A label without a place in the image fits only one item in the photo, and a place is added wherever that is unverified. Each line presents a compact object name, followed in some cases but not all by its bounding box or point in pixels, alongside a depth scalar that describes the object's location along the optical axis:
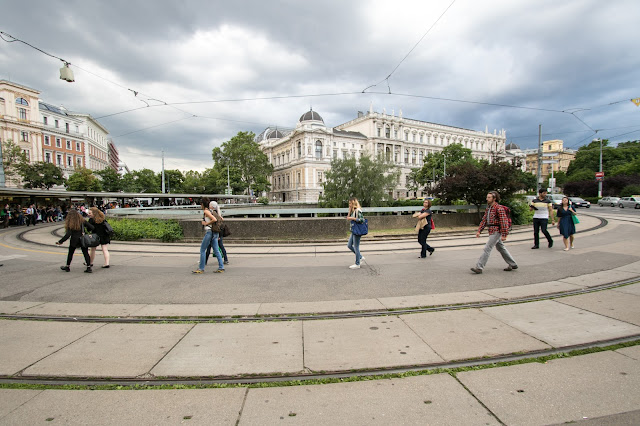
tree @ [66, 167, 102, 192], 54.72
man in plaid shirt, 7.21
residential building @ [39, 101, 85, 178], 68.69
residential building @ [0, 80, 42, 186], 59.03
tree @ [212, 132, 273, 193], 73.00
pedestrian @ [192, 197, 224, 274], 7.88
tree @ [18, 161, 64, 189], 45.38
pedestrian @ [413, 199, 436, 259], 9.40
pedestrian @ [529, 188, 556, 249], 10.50
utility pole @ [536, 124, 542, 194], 28.75
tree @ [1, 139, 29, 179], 44.44
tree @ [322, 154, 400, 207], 27.16
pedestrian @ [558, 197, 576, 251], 9.96
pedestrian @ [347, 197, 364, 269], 8.16
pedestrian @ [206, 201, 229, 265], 8.86
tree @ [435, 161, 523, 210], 18.36
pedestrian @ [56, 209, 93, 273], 8.17
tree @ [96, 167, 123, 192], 67.25
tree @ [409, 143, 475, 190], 70.94
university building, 81.50
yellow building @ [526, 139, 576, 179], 120.03
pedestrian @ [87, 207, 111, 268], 8.51
